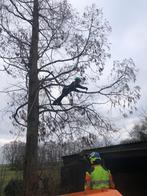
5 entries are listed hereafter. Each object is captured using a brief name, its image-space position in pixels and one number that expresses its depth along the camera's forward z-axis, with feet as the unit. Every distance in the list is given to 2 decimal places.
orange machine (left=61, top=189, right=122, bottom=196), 9.72
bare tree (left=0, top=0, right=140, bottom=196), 23.99
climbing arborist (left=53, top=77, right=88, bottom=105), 21.85
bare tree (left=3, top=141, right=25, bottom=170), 22.50
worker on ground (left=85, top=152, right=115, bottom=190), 11.00
